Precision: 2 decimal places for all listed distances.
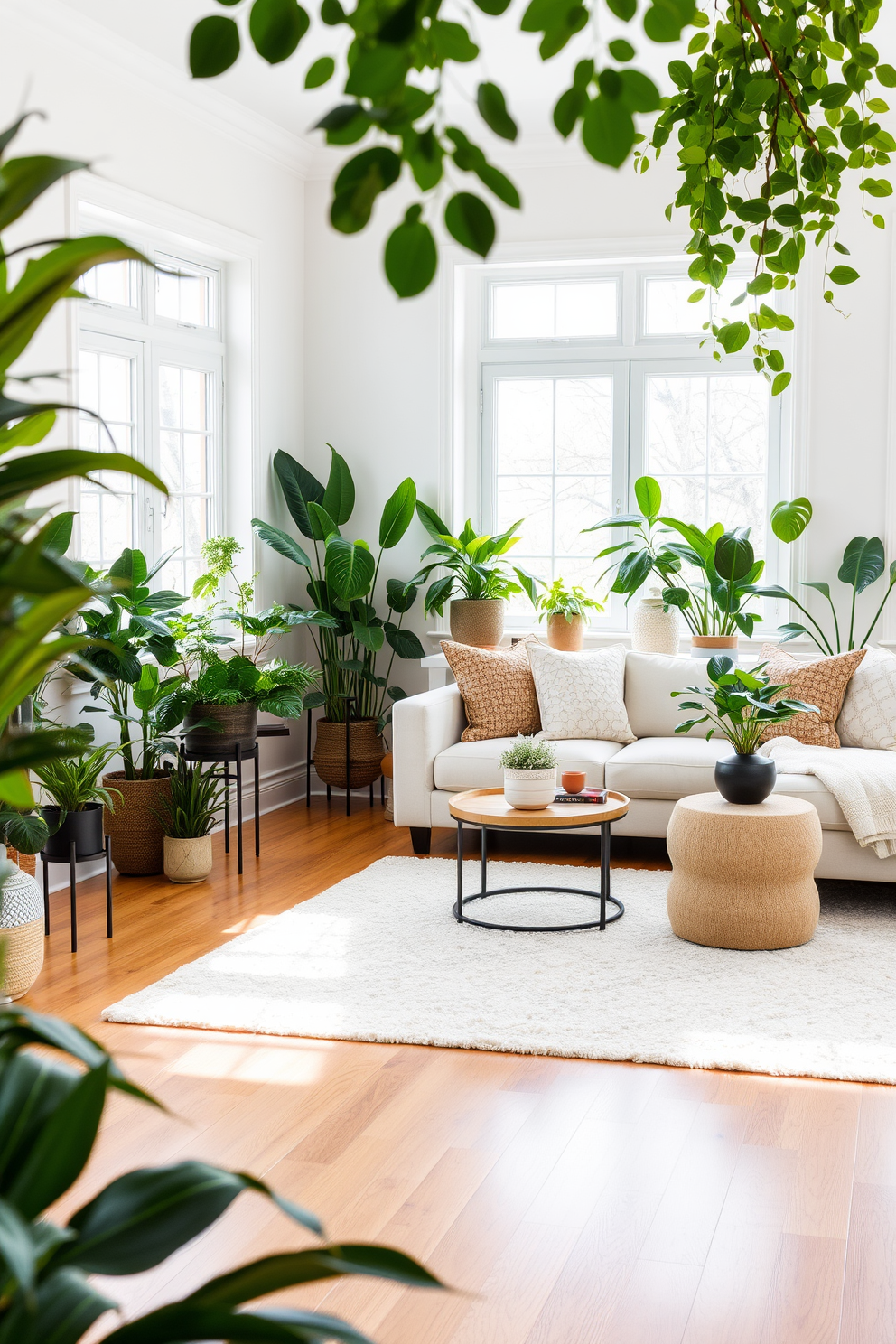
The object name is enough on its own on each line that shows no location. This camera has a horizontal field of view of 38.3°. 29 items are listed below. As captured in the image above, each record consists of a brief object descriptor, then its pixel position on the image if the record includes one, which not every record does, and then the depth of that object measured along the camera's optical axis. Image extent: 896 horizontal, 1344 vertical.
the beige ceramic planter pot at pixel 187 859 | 4.79
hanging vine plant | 0.58
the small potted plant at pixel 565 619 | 5.84
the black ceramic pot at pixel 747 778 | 4.00
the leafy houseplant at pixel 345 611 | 6.02
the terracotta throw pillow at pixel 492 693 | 5.45
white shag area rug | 3.15
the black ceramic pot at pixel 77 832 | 4.01
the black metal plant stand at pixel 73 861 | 3.86
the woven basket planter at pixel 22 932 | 3.37
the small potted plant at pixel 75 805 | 4.01
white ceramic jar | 5.80
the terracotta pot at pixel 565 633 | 5.85
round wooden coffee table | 4.04
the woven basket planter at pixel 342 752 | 6.21
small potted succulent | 4.19
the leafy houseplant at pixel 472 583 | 5.98
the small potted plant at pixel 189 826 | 4.75
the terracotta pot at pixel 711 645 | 5.62
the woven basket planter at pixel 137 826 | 4.80
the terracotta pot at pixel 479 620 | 5.97
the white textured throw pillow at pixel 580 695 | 5.35
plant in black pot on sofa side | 3.94
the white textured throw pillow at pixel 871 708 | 5.02
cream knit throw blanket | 4.38
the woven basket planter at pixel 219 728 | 4.89
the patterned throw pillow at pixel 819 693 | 5.05
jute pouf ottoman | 3.85
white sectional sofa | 4.50
